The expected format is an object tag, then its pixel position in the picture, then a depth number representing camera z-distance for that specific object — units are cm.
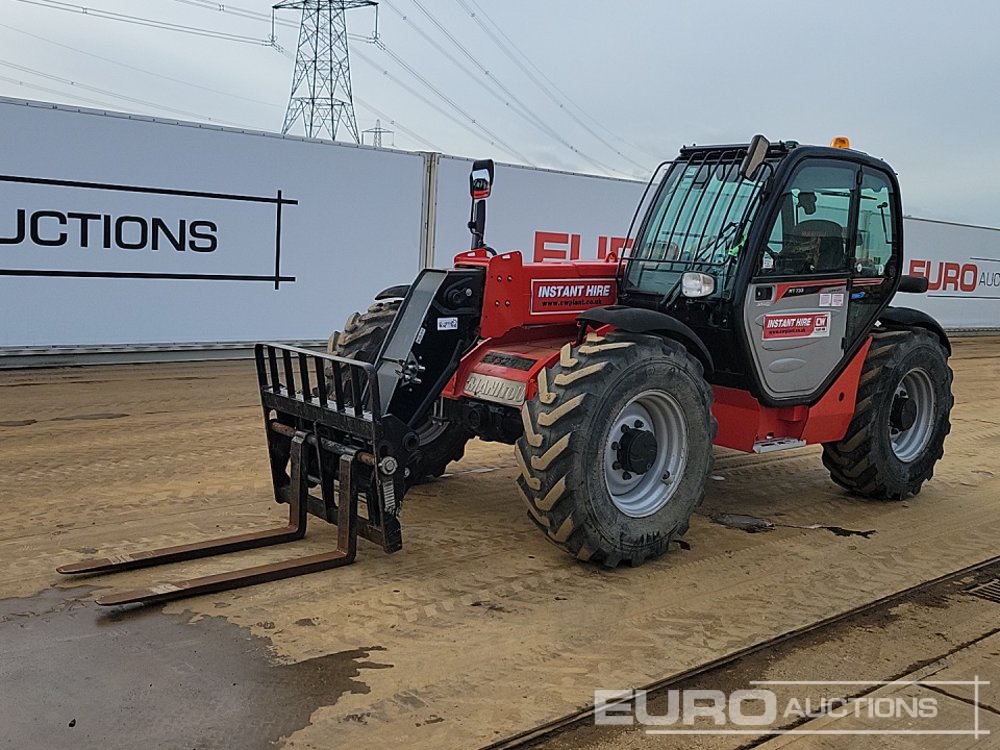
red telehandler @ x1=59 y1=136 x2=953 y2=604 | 505
